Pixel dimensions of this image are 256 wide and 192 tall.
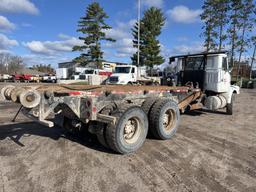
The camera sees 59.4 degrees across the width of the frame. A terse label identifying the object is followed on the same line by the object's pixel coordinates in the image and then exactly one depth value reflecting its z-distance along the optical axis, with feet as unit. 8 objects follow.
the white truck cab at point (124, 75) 68.64
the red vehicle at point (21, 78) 145.48
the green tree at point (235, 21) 99.76
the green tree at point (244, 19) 99.66
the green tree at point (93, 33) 122.11
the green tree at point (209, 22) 101.30
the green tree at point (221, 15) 99.50
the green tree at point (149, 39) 136.77
